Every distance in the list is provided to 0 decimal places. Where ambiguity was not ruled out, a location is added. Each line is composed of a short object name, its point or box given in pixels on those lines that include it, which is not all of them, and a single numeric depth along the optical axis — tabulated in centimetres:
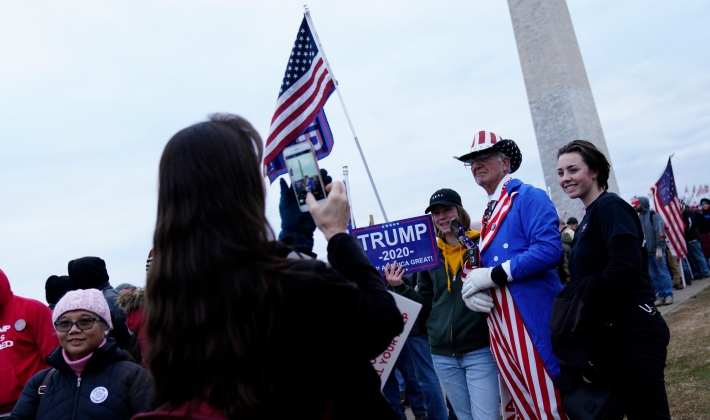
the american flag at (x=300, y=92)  305
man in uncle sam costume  332
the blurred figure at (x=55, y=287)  576
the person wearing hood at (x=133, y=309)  403
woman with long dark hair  151
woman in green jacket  400
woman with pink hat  301
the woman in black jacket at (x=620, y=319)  295
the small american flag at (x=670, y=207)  1315
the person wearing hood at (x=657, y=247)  1198
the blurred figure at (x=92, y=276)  517
